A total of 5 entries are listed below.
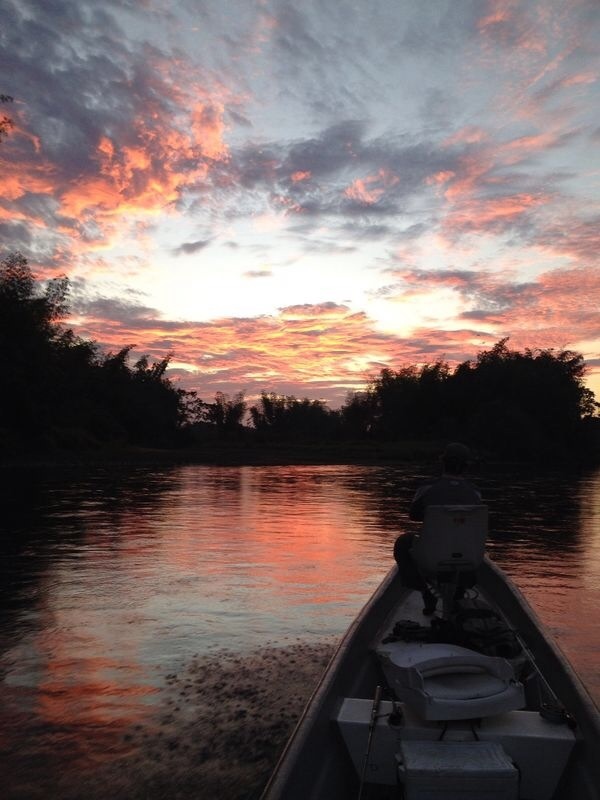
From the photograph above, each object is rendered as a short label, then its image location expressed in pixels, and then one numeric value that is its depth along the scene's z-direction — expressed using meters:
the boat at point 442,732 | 3.53
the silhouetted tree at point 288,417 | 137.88
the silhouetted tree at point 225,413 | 131.38
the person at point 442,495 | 6.13
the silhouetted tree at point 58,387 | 49.22
